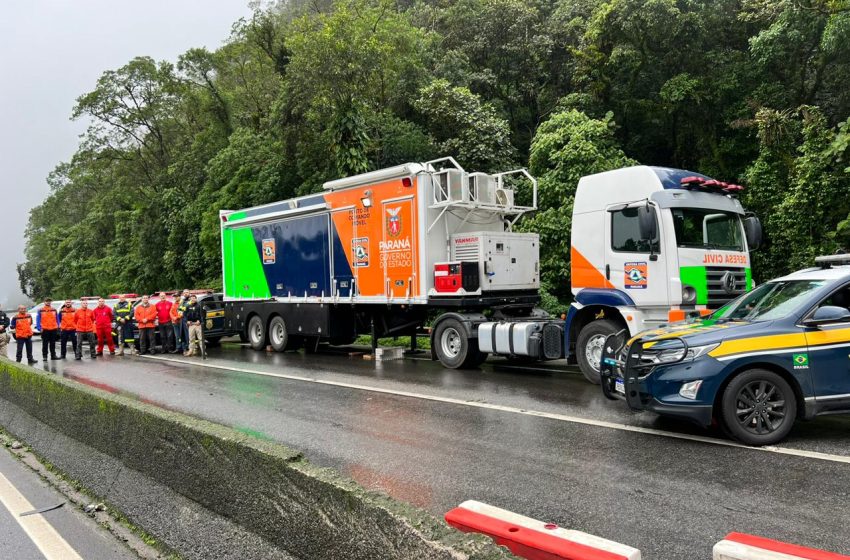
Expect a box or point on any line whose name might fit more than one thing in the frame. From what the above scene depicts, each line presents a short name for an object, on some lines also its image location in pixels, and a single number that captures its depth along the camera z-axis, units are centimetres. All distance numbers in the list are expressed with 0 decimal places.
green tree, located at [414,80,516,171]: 2097
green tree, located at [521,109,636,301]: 1658
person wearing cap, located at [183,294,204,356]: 1666
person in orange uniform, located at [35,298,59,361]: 1700
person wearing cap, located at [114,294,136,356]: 1811
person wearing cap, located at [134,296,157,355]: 1777
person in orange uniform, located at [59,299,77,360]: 1791
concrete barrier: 280
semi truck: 848
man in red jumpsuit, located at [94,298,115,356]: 1811
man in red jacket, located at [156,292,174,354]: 1778
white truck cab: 828
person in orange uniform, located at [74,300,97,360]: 1803
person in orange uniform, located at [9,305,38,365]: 1648
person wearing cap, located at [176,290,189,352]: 1749
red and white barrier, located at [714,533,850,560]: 271
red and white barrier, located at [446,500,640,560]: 283
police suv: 576
